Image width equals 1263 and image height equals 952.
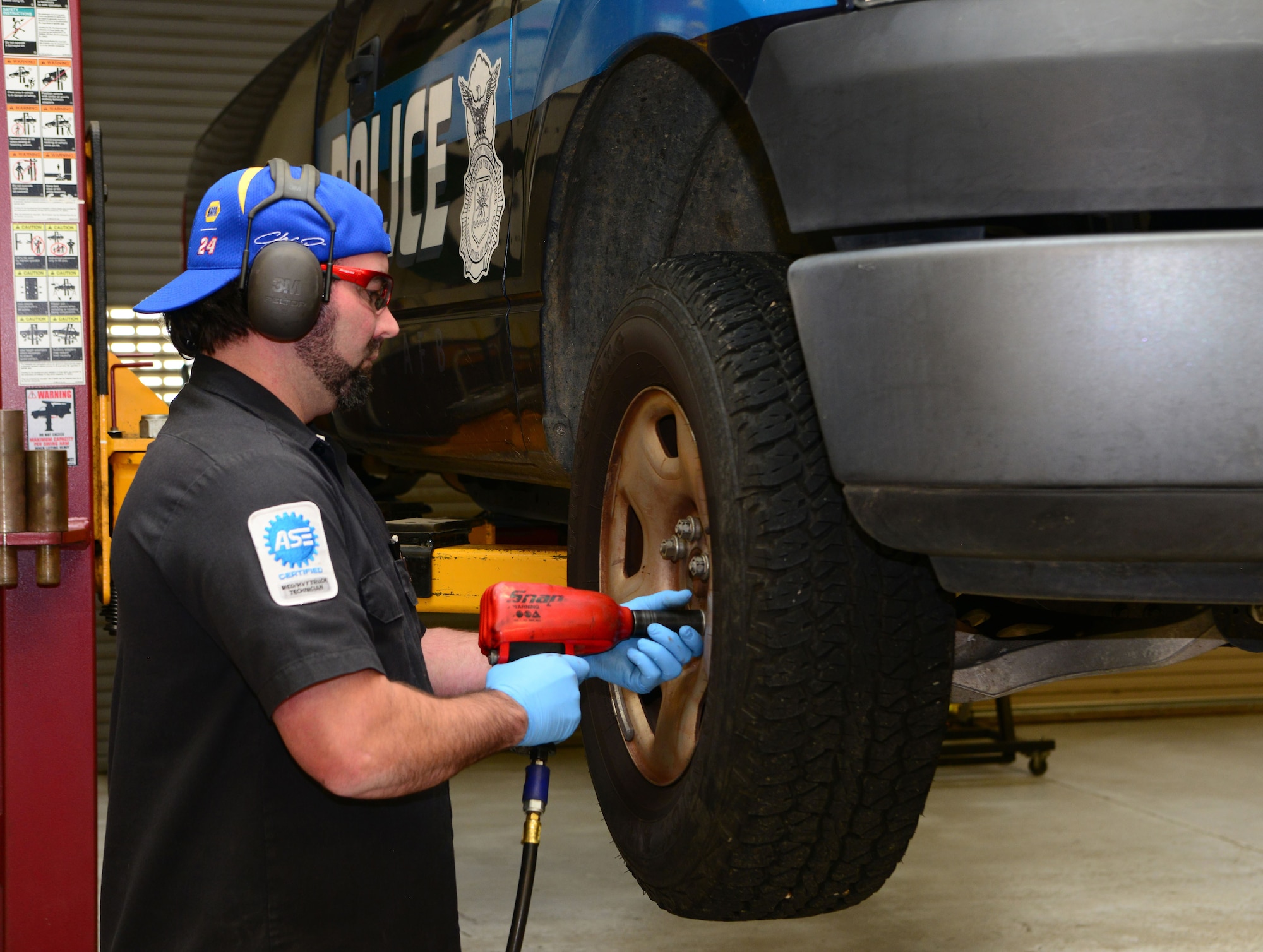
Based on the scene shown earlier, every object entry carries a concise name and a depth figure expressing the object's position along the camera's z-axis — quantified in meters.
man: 1.39
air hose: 1.82
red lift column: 2.60
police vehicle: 1.35
